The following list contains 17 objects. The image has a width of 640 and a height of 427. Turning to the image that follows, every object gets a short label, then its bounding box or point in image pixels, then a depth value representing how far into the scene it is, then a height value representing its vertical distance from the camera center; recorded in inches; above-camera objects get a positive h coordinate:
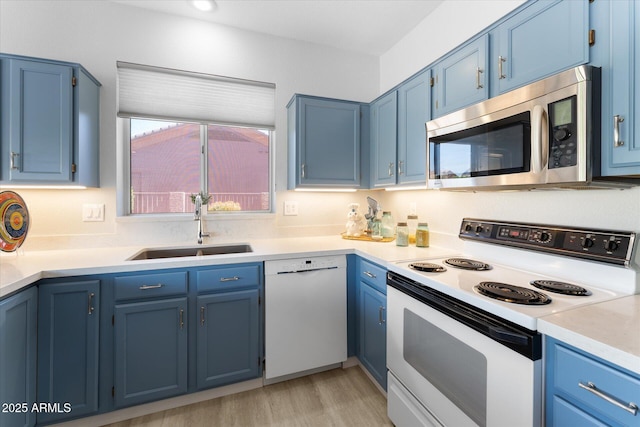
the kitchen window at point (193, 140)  88.3 +24.3
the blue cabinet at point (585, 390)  27.7 -19.0
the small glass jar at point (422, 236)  83.8 -7.1
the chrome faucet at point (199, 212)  86.5 -0.2
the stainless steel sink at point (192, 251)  82.5 -12.1
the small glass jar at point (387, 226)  99.1 -5.0
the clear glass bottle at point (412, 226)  90.5 -4.7
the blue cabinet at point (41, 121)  64.7 +21.3
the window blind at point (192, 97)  85.7 +37.3
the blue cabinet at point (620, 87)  36.7 +16.8
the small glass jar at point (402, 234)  85.3 -6.7
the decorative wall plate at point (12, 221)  65.1 -2.4
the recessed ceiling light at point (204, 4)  81.3 +60.4
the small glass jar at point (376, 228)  99.4 -5.7
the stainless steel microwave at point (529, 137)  40.0 +12.8
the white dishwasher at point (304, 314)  75.4 -28.2
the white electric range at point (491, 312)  37.4 -15.7
